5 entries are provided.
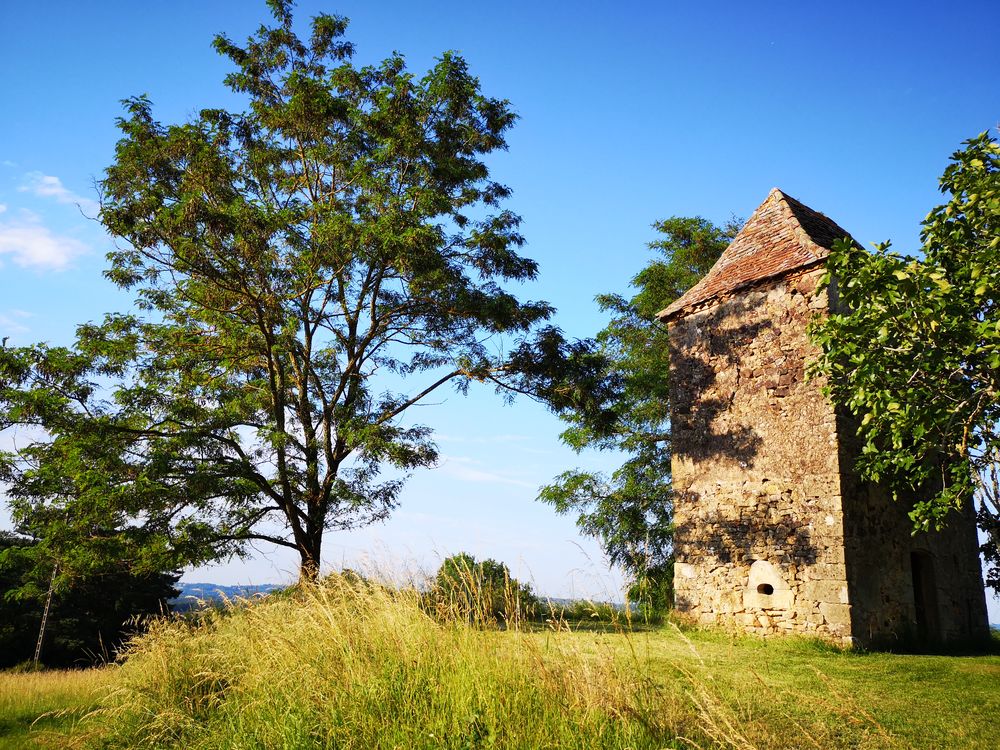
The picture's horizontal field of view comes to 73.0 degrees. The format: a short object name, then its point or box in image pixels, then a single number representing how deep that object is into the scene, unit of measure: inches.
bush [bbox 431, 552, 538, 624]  194.2
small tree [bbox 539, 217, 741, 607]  631.2
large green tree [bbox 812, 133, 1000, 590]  309.9
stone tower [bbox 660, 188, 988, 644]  407.5
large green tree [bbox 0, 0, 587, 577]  446.3
